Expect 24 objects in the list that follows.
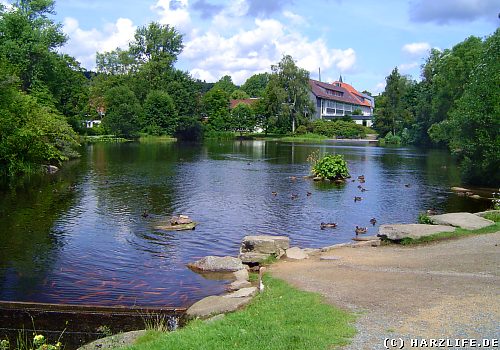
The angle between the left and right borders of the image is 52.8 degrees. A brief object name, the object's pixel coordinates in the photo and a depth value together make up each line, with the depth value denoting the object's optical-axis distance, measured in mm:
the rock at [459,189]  36656
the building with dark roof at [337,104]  136500
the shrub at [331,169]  42156
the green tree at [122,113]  96688
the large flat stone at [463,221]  19700
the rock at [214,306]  11582
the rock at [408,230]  18750
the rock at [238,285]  14500
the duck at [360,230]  22909
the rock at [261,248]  17109
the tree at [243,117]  124125
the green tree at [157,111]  99125
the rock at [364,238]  20517
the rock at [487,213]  22372
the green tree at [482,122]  36594
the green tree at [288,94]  111625
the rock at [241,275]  15344
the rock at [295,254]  16961
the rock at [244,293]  12781
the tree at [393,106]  119788
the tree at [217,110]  123125
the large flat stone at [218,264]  16359
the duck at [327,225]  23838
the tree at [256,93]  193938
